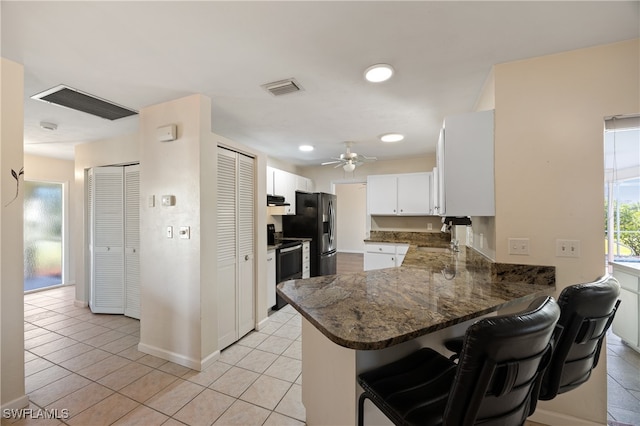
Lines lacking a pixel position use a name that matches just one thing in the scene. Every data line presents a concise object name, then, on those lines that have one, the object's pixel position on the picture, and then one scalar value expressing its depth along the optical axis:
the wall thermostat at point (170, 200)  2.33
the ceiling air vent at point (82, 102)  2.18
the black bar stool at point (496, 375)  0.67
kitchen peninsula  0.97
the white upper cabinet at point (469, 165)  1.80
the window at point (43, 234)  4.41
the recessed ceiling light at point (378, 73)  1.82
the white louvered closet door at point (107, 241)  3.46
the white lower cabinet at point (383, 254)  4.35
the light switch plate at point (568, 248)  1.63
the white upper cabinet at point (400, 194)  4.56
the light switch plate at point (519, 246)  1.73
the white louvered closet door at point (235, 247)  2.54
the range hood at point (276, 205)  3.94
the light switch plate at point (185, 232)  2.26
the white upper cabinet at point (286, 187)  4.16
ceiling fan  3.67
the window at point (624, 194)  3.15
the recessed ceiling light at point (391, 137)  3.45
